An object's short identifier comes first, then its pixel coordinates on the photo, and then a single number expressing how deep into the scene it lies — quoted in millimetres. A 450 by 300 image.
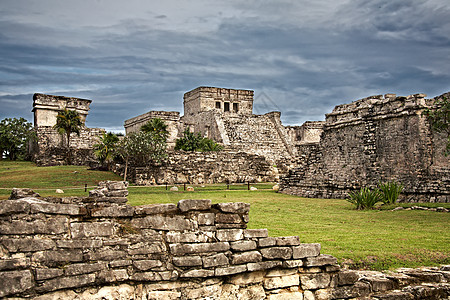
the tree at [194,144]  35375
